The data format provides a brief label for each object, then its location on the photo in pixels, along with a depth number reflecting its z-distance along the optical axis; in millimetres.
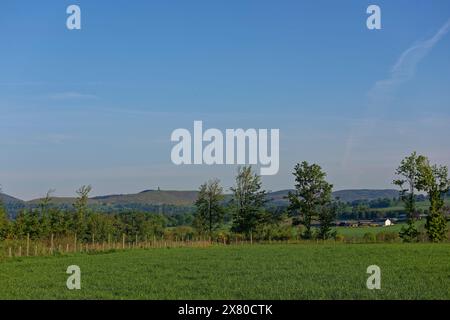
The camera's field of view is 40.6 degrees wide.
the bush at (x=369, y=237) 70825
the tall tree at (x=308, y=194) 77750
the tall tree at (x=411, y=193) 69188
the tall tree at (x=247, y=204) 77562
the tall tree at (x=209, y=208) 78750
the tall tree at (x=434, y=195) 66688
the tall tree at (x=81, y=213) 67500
